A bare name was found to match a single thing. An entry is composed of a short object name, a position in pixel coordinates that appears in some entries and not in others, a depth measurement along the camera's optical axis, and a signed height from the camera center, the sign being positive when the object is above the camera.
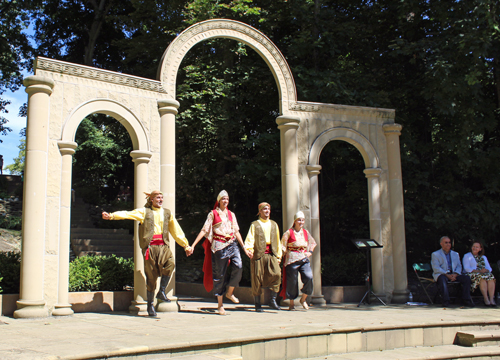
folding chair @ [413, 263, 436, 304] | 10.23 -0.62
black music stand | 9.66 -0.12
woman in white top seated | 9.74 -0.70
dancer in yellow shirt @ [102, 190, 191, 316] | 7.39 +0.03
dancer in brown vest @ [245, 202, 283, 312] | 8.39 -0.27
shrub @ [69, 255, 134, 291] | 8.58 -0.57
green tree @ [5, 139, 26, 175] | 54.24 +9.49
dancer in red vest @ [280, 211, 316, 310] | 8.66 -0.39
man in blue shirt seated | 9.65 -0.68
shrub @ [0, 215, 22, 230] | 16.36 +0.71
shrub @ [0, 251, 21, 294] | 7.80 -0.52
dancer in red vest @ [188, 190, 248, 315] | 7.90 -0.13
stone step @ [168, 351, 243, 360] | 4.74 -1.15
